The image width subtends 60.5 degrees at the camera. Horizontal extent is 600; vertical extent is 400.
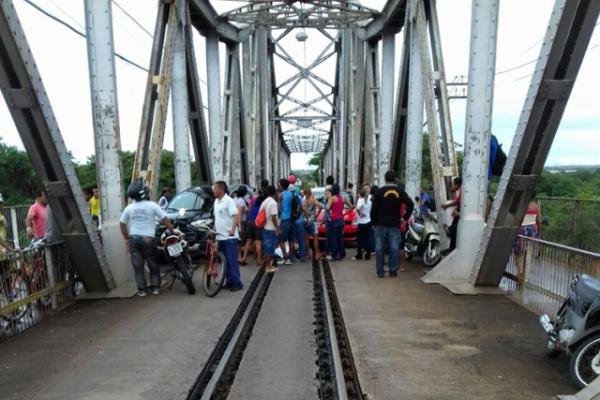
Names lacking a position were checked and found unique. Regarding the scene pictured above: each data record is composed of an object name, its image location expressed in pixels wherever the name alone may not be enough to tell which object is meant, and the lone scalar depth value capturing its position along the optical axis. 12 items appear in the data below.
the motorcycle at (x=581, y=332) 4.30
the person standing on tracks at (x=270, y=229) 9.88
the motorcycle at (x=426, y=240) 10.25
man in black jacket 9.23
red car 13.93
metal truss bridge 6.50
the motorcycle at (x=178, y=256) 8.05
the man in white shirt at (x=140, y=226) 7.86
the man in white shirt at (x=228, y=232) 8.39
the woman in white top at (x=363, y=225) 11.61
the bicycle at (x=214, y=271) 7.99
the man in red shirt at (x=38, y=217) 8.51
